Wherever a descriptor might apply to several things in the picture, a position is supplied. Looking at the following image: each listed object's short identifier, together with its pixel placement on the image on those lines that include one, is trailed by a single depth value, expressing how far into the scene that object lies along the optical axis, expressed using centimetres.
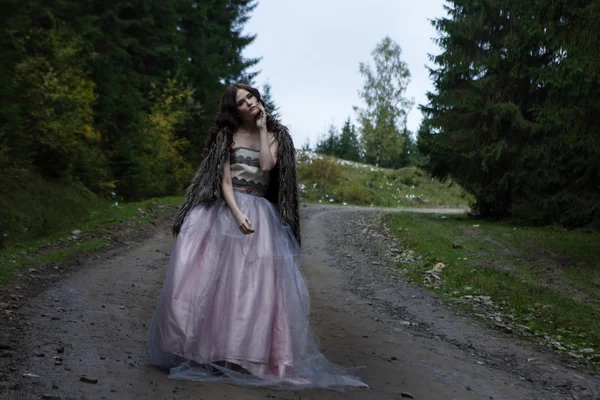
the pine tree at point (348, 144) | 6556
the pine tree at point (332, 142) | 6588
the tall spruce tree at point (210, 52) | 2864
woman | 417
